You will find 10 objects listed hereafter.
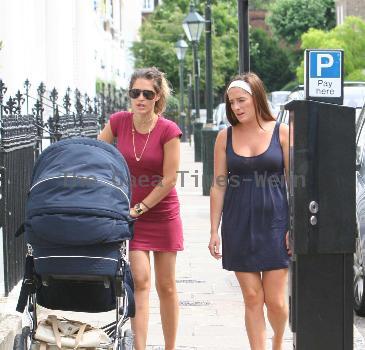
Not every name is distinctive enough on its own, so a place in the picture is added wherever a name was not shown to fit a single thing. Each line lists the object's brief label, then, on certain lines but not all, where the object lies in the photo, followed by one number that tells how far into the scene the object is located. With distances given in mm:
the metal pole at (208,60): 33641
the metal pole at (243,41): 17777
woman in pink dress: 9511
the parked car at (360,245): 12029
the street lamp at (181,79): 63450
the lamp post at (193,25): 39508
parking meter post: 8269
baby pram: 7628
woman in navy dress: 8961
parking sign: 8790
